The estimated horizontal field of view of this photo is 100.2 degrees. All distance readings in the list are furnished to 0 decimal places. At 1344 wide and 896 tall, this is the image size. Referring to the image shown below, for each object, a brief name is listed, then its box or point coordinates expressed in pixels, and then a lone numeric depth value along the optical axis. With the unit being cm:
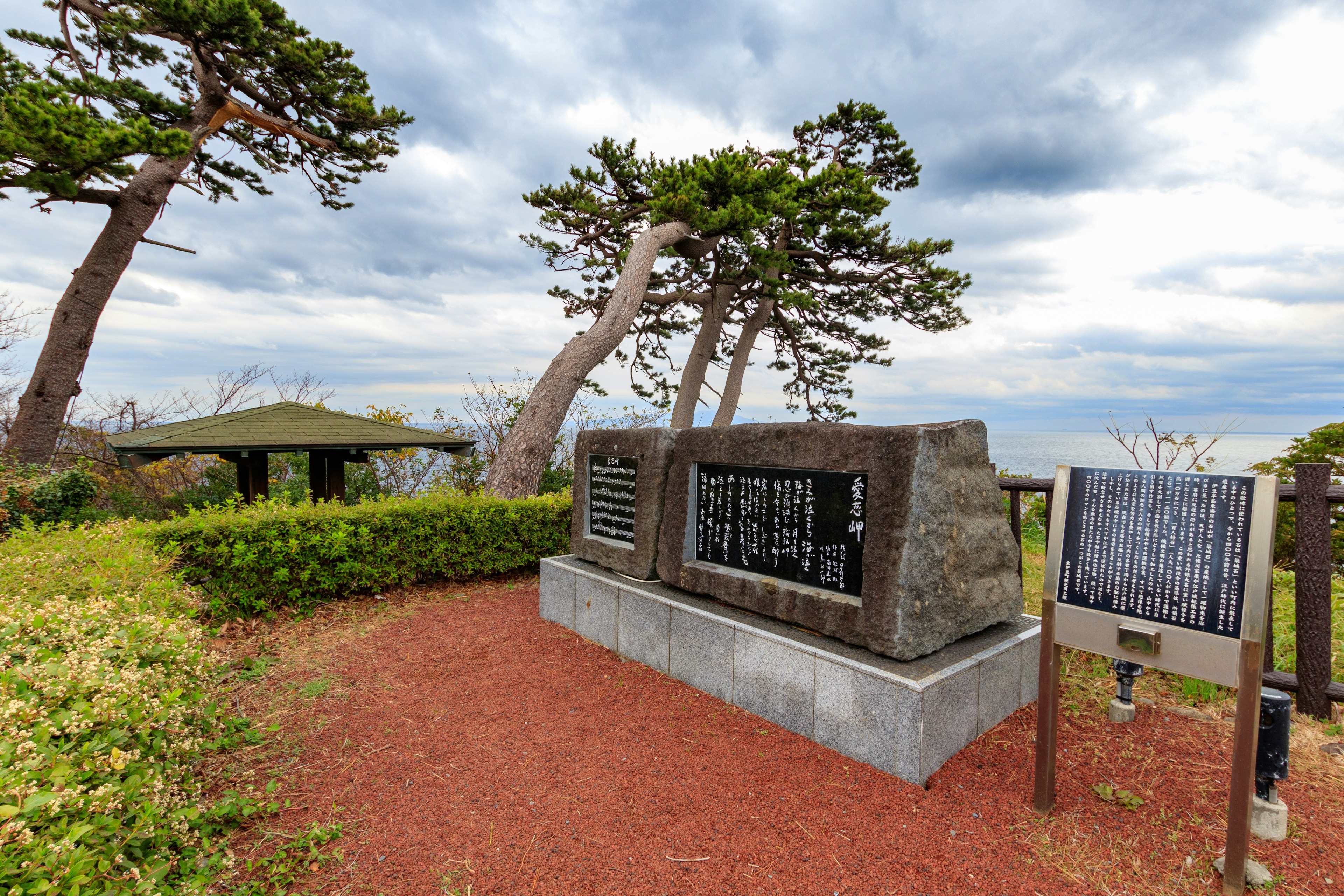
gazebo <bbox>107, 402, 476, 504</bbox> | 704
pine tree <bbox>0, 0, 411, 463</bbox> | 720
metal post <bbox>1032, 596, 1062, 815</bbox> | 256
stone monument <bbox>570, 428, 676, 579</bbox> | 442
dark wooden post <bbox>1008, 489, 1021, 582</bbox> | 465
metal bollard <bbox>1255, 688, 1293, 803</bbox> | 236
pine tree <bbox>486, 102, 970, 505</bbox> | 887
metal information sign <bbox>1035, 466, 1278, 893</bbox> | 210
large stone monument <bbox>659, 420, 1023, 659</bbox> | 300
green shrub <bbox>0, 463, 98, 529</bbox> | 746
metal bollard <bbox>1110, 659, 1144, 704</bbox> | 330
